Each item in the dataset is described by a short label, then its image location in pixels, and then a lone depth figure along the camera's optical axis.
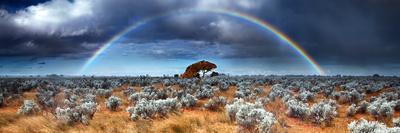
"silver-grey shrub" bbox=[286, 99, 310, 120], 13.79
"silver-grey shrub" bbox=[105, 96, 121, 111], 16.59
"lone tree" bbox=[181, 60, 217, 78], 57.66
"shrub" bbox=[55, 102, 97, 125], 10.84
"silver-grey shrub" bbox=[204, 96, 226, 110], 17.14
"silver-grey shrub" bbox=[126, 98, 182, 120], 12.60
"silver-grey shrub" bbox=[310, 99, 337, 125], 12.68
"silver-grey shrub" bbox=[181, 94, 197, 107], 17.77
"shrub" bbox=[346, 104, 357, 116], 15.50
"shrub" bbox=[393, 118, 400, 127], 10.95
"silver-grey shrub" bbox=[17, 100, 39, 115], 13.80
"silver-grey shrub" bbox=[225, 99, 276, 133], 8.61
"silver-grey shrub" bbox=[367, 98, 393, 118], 13.93
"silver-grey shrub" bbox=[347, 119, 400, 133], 8.20
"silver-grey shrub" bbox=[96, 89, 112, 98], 23.99
